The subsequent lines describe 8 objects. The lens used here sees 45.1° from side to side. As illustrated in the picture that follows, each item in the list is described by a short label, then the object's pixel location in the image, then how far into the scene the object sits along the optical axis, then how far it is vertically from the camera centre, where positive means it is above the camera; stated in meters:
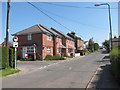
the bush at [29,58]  28.01 -2.07
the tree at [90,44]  90.80 +2.12
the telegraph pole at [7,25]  13.99 +2.21
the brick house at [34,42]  28.81 +1.21
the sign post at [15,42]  14.29 +0.60
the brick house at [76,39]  61.84 +3.80
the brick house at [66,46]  40.94 +0.42
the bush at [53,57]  29.34 -1.94
